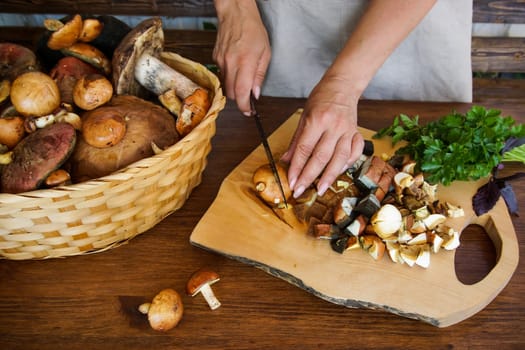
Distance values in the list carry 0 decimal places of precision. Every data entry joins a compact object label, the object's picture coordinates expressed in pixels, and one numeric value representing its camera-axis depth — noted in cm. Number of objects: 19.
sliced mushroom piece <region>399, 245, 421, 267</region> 99
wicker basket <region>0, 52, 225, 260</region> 85
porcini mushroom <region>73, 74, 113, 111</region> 102
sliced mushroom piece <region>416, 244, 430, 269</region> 98
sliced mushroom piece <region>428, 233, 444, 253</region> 101
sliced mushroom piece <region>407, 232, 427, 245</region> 101
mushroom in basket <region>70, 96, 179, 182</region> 96
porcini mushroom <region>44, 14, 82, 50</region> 109
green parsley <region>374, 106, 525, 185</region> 109
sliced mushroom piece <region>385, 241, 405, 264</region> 100
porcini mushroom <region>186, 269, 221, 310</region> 96
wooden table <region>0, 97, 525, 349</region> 91
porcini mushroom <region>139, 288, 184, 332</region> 90
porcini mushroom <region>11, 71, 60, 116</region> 99
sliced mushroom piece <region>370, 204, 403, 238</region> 100
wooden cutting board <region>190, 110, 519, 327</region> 93
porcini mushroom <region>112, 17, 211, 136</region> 108
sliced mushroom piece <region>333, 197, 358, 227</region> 102
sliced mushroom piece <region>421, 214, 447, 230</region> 104
